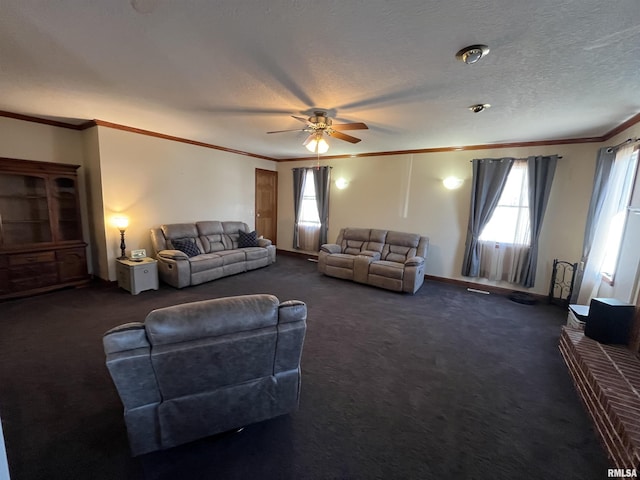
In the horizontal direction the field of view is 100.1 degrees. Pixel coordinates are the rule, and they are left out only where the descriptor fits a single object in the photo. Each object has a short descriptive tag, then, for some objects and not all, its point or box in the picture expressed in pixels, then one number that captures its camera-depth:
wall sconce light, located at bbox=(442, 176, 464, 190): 4.90
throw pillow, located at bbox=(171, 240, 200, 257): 4.63
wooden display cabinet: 3.58
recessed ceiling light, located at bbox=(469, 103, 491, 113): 2.76
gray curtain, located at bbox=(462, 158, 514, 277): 4.43
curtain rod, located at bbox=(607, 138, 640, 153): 2.95
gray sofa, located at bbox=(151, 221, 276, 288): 4.33
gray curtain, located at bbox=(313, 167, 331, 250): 6.38
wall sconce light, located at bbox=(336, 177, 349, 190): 6.20
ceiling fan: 3.06
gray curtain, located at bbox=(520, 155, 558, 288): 4.11
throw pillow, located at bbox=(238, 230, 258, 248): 5.73
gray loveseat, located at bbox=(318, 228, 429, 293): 4.49
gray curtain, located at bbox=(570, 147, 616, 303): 3.50
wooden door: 6.86
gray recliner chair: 1.33
